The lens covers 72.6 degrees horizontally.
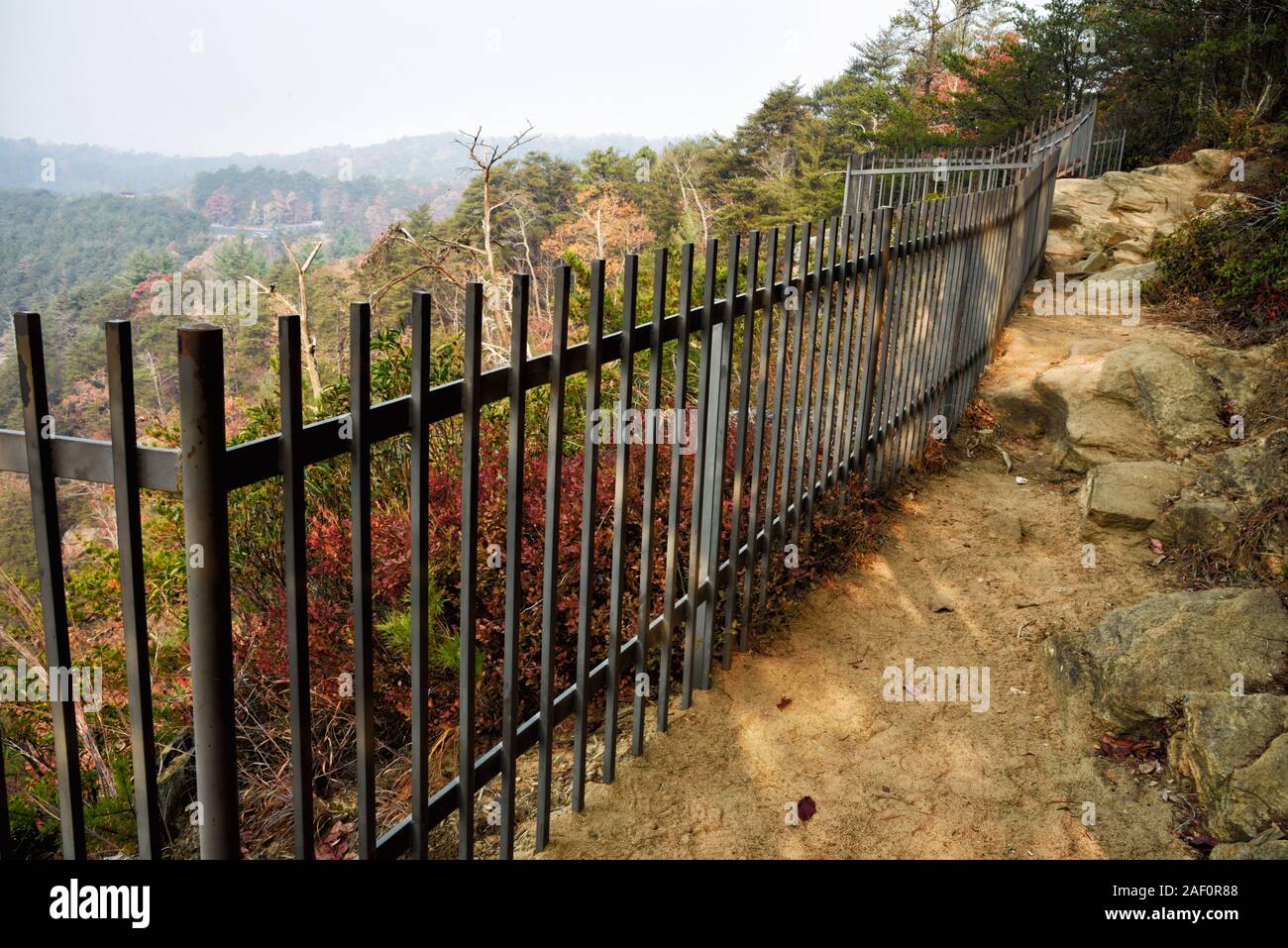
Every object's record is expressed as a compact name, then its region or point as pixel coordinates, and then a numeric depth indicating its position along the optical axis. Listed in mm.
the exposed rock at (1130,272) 10898
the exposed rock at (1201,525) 4879
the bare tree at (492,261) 14000
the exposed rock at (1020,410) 7219
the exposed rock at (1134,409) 6336
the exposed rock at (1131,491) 5383
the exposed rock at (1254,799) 2846
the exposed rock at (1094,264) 12812
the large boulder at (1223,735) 3062
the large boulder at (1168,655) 3537
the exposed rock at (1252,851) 2647
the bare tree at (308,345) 11516
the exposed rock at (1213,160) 15773
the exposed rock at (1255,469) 4992
